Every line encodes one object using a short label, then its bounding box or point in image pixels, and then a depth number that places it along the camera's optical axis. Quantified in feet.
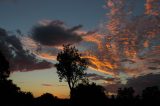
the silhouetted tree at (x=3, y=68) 141.86
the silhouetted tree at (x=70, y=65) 138.38
